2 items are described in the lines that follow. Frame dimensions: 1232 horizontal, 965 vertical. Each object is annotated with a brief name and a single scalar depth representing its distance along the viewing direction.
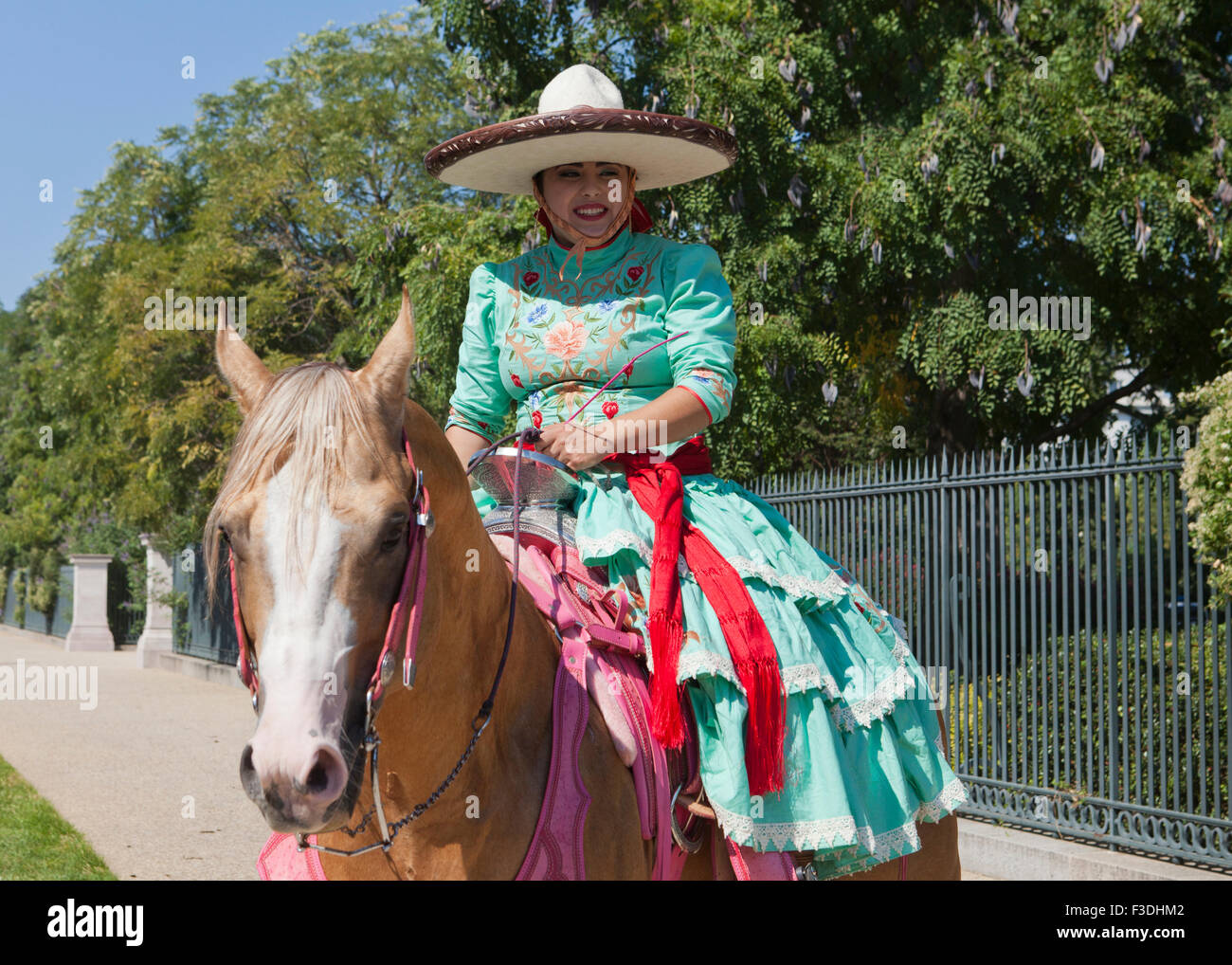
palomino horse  1.73
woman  2.83
